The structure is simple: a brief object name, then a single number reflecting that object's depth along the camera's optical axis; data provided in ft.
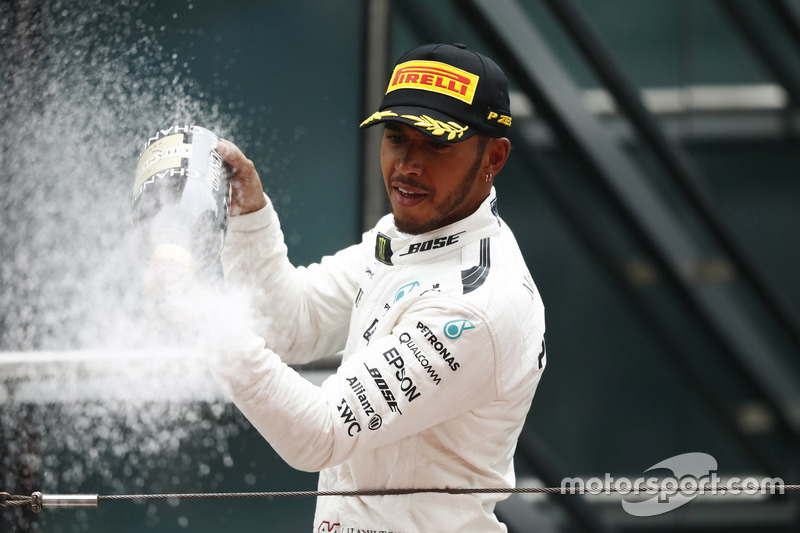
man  36.63
